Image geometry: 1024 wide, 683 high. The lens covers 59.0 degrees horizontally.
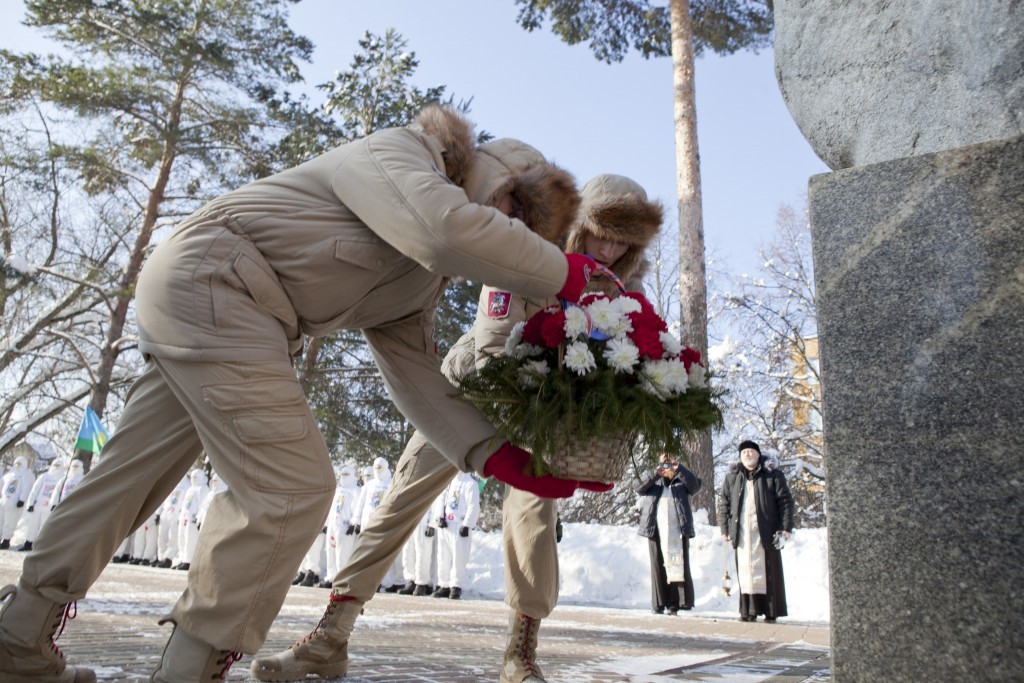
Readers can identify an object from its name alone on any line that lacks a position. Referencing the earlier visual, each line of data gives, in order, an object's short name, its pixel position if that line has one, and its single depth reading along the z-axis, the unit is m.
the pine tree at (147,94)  20.06
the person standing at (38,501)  21.31
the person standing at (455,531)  14.78
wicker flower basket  2.50
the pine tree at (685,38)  15.10
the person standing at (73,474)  19.16
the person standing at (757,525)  11.10
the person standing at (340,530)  15.88
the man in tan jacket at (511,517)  3.20
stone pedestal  1.83
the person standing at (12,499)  22.28
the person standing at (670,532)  12.13
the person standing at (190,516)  19.02
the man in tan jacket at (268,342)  2.25
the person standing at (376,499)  15.68
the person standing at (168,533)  20.11
